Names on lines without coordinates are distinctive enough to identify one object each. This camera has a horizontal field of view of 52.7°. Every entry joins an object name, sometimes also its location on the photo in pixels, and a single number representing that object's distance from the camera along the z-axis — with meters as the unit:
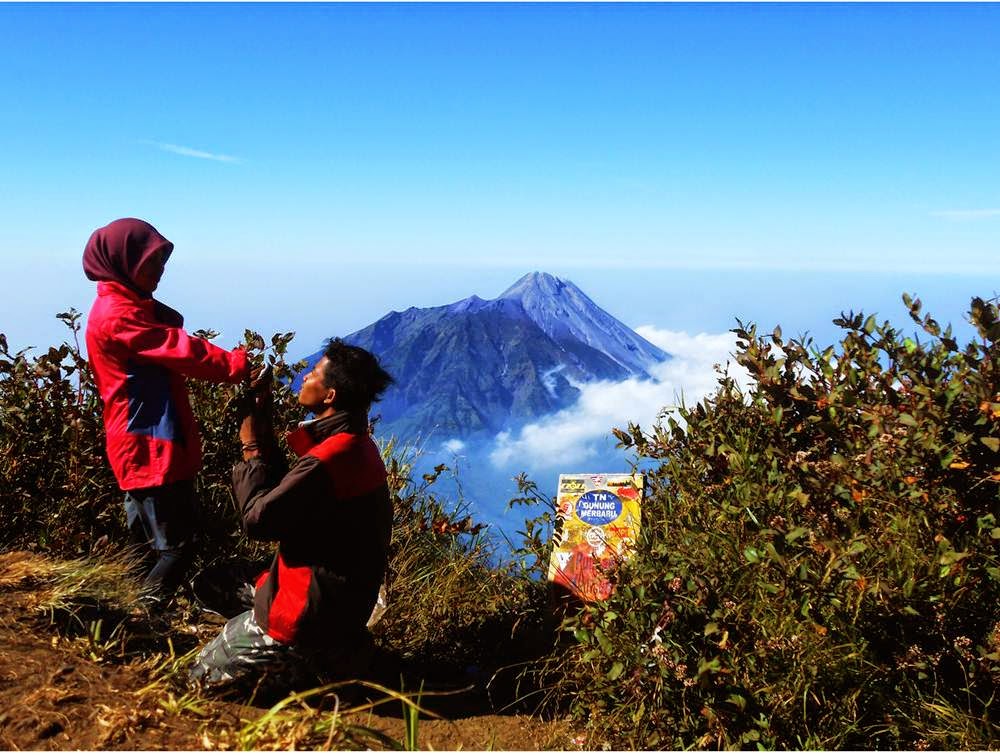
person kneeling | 4.18
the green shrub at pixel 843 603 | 3.96
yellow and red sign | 5.18
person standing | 4.71
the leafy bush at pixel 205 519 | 5.47
